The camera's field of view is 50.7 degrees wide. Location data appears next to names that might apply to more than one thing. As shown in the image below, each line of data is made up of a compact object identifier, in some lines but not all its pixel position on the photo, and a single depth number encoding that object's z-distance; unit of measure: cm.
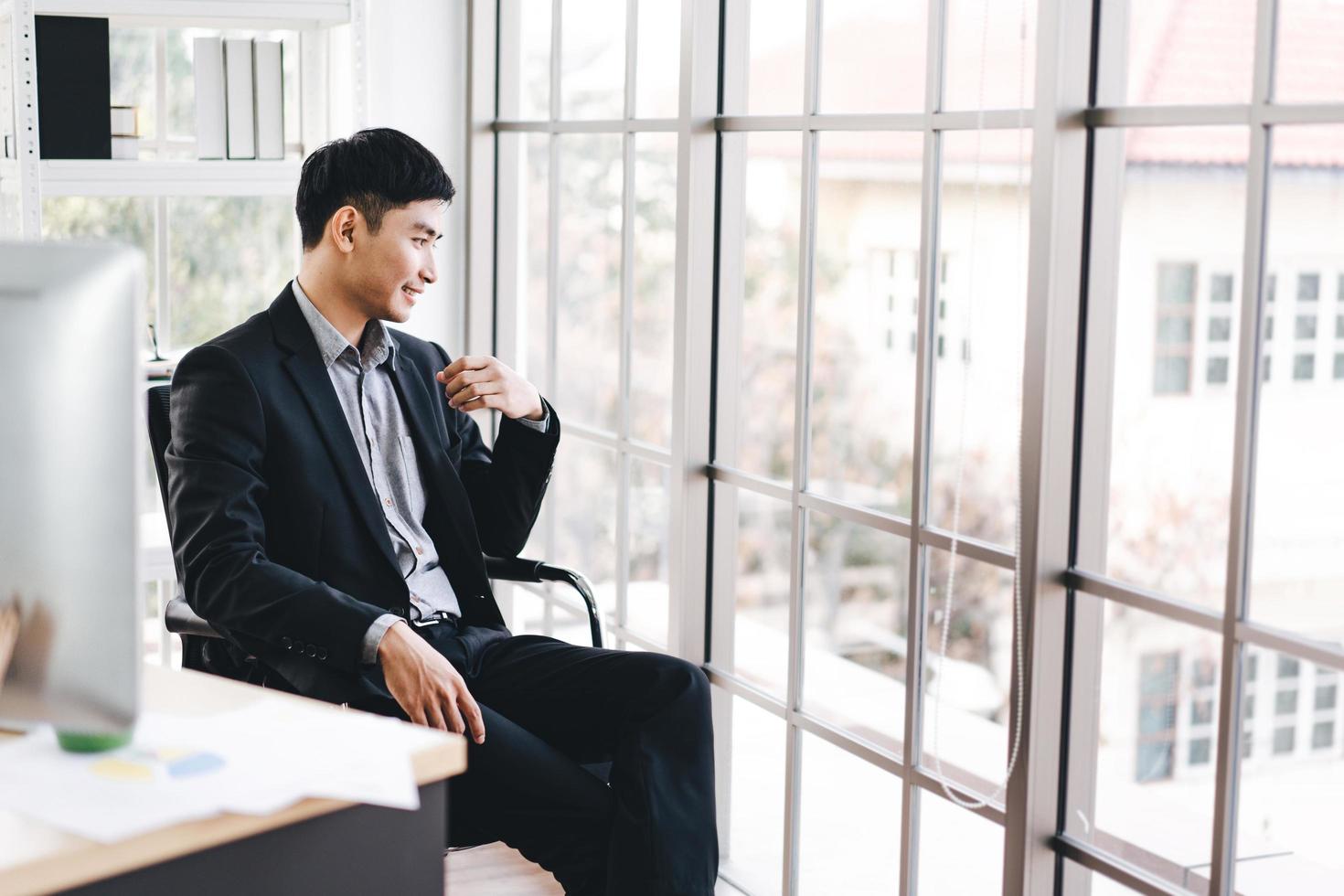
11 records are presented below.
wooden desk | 117
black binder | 306
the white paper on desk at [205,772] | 124
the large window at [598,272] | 308
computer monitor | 123
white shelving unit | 304
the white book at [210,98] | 329
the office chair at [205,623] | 229
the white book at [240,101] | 332
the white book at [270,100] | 335
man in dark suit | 211
